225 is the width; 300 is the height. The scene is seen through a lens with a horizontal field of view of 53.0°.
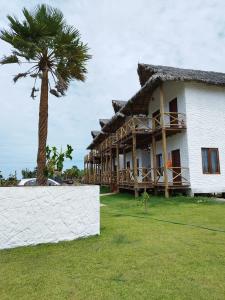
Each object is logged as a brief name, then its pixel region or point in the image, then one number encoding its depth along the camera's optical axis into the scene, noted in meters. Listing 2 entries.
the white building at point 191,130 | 12.57
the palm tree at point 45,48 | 7.13
